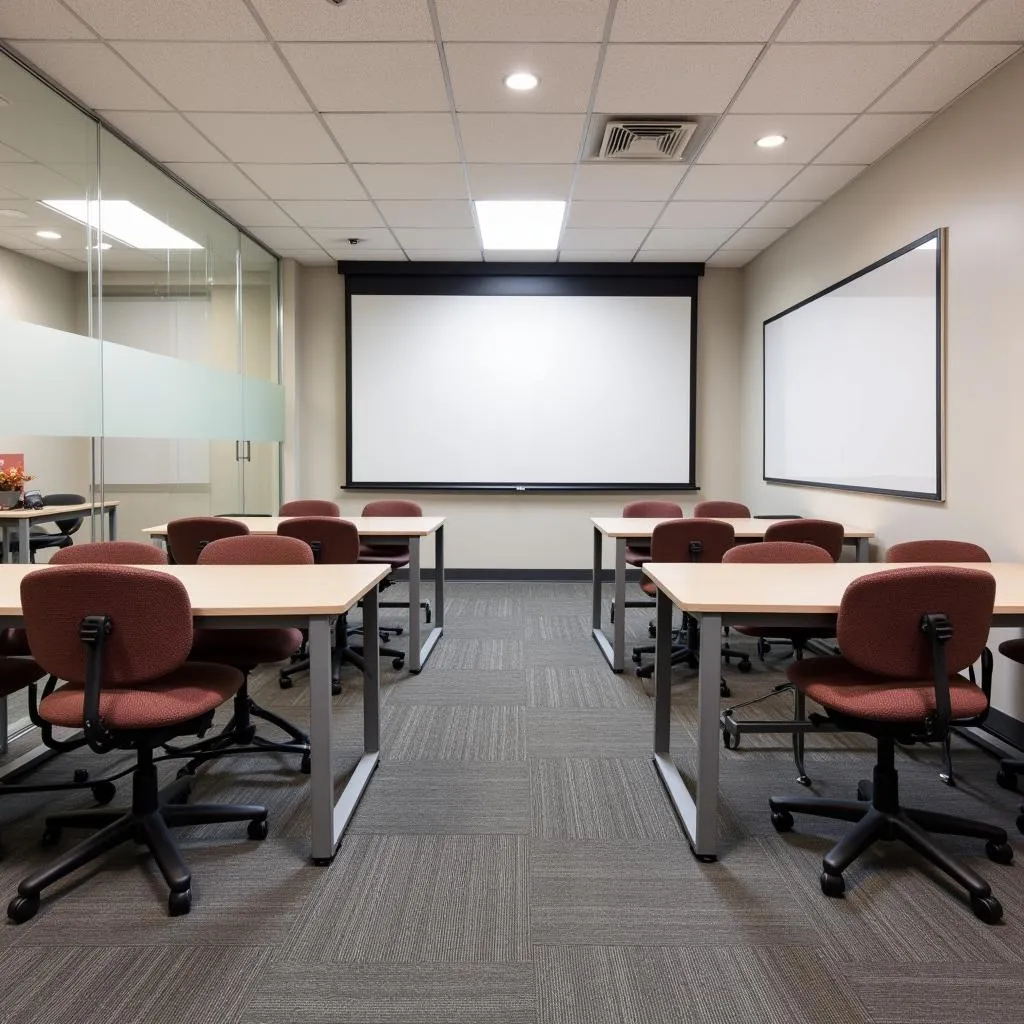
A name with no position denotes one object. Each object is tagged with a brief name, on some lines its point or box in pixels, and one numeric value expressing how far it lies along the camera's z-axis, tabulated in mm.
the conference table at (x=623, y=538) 3732
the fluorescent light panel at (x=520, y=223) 4738
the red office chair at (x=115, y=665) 1660
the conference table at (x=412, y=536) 3701
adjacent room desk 3143
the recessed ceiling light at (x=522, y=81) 3051
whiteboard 3459
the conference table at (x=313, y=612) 1859
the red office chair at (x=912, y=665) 1723
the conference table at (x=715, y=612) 1904
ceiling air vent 3479
